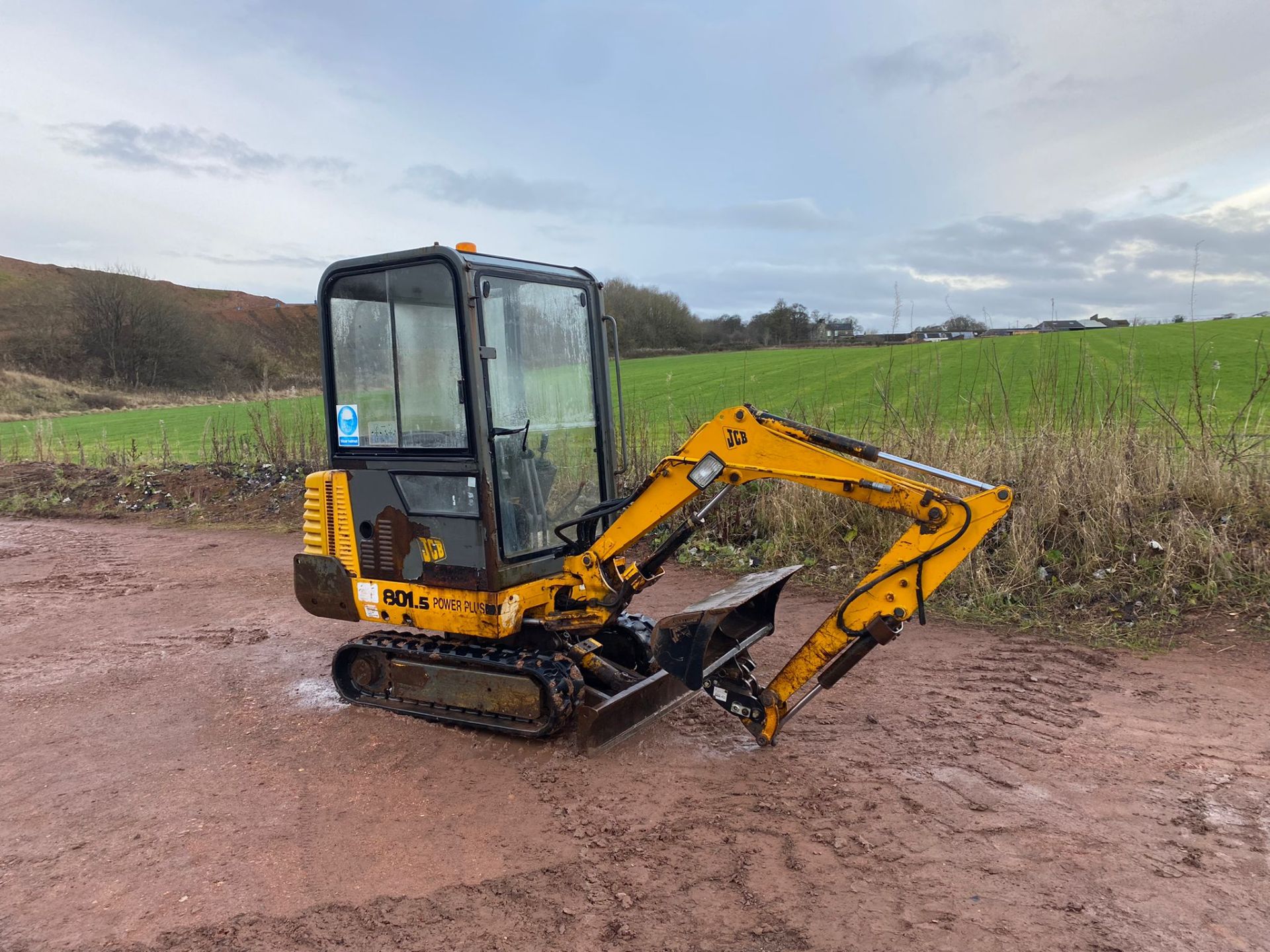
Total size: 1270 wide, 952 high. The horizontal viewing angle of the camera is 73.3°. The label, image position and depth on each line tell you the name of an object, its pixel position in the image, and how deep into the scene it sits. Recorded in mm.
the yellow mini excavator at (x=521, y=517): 4270
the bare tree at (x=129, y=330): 51438
